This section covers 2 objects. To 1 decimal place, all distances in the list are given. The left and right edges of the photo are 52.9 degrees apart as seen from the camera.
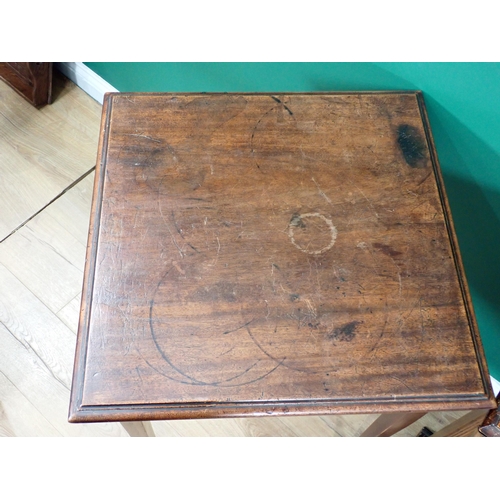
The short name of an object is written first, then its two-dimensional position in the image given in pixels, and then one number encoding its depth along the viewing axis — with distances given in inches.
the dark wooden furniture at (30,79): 58.8
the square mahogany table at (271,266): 25.8
